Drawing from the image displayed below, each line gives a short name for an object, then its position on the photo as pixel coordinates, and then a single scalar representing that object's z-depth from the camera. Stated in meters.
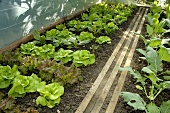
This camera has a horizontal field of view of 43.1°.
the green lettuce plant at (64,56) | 3.41
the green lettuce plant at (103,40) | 4.45
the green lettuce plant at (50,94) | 2.36
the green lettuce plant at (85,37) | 4.36
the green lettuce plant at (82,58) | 3.35
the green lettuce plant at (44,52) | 3.46
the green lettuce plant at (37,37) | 4.12
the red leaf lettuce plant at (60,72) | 2.74
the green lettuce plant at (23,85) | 2.46
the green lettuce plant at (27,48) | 3.57
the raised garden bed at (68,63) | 2.47
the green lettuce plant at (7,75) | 2.63
